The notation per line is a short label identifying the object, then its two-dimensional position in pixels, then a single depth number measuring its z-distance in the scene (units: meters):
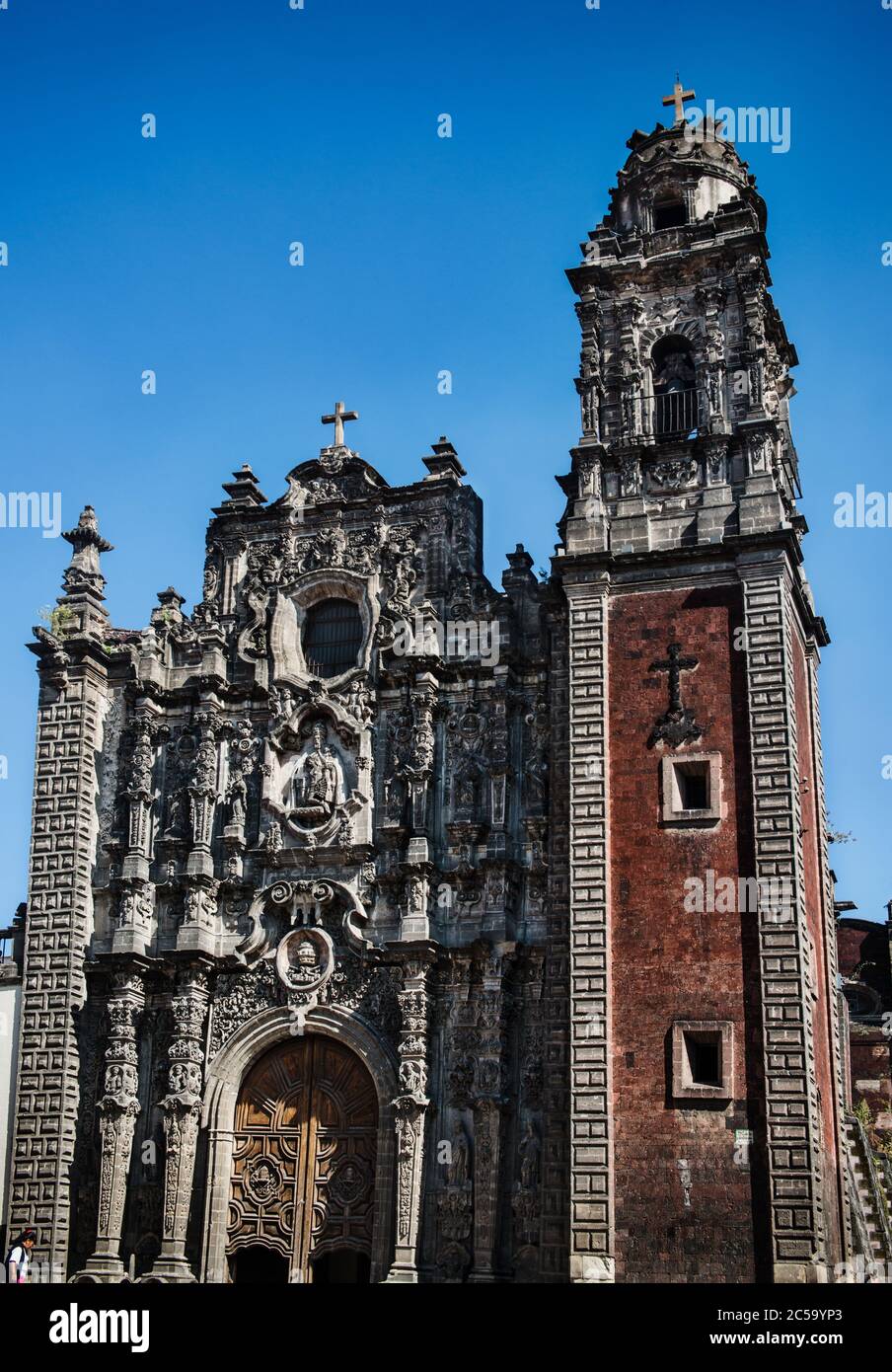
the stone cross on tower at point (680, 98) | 33.97
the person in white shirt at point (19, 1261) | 23.66
